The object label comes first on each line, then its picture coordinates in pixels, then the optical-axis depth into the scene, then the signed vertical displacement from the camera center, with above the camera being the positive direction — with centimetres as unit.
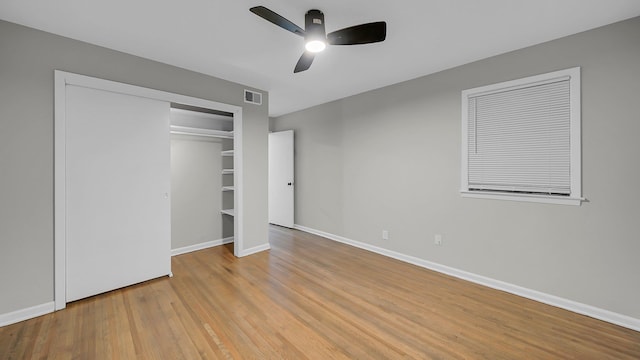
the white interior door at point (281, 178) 557 +2
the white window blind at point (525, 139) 246 +42
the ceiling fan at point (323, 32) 193 +115
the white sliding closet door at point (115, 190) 253 -13
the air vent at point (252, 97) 384 +124
